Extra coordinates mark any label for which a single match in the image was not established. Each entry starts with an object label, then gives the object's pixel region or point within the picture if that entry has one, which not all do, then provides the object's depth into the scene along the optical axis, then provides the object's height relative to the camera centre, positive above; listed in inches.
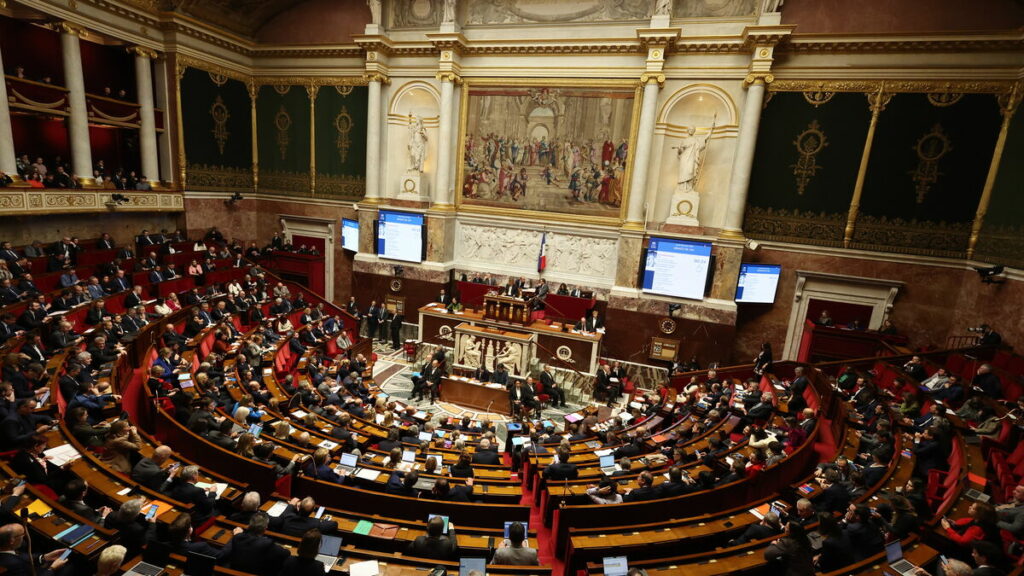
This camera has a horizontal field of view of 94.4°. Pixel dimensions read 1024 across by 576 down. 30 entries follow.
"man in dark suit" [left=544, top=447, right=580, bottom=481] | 290.0 -159.1
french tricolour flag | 706.8 -73.3
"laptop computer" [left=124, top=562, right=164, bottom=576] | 169.2 -140.0
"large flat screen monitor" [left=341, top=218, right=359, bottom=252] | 779.4 -73.0
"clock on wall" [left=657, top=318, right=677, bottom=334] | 636.1 -145.0
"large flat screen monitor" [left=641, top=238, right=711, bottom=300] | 617.6 -66.9
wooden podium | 636.7 -143.3
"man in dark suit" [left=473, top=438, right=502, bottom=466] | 330.3 -175.8
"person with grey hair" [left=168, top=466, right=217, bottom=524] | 217.6 -143.8
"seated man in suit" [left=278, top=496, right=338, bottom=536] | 211.3 -149.1
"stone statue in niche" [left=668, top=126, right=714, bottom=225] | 635.5 +52.3
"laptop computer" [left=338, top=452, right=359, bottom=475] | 275.1 -156.4
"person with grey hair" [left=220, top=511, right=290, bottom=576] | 179.6 -138.7
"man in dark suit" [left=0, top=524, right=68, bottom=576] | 149.7 -123.4
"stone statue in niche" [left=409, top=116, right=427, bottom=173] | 740.0 +80.5
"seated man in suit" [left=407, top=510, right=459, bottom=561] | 205.3 -148.7
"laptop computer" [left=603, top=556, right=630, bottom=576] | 195.8 -145.0
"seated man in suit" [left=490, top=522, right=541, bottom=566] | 201.8 -146.6
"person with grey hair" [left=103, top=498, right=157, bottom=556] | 186.2 -137.7
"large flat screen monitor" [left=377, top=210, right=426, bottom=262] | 732.0 -65.1
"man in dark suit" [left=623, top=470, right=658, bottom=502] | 261.3 -150.8
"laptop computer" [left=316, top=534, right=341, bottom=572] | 193.2 -148.1
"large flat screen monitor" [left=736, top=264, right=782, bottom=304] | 616.7 -77.4
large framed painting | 669.3 +83.9
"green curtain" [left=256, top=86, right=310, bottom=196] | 800.3 +79.1
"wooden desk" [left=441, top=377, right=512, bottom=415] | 527.5 -216.1
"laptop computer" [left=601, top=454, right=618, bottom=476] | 304.4 -162.7
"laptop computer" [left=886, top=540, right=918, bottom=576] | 188.9 -130.2
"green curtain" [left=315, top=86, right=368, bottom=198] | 775.1 +79.3
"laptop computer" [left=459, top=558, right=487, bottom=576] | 189.6 -145.4
